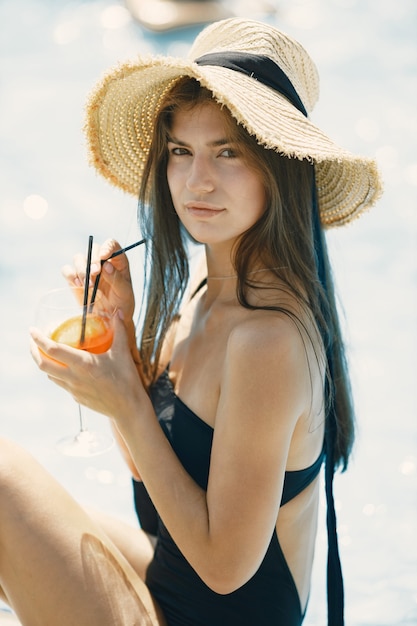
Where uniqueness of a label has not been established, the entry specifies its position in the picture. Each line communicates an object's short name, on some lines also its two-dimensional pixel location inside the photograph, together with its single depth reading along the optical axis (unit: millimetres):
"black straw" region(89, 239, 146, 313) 1912
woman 1767
